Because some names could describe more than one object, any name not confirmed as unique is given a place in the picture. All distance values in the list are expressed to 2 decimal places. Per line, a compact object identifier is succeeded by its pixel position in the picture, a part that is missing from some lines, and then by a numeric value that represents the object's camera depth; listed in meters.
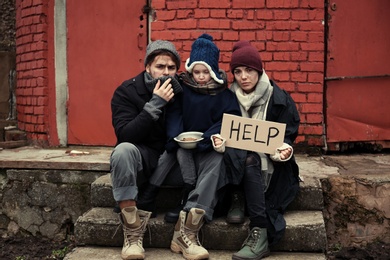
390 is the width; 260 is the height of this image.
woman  3.16
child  3.30
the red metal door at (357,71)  4.96
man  3.16
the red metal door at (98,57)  5.17
